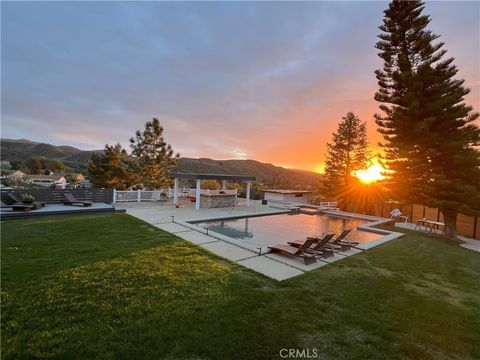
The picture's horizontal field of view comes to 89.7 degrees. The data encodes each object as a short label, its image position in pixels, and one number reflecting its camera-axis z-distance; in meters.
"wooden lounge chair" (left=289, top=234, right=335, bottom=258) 6.58
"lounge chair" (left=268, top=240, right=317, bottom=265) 6.00
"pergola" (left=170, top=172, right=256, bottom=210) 14.66
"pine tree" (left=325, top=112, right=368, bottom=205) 20.58
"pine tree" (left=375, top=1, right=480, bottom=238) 9.98
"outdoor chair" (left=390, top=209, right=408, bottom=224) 14.42
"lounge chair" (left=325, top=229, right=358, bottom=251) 7.42
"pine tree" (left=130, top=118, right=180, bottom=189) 20.20
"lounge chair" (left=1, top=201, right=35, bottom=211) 9.91
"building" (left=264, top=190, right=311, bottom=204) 20.20
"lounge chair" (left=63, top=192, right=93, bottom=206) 12.22
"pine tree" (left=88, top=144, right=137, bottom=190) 19.06
